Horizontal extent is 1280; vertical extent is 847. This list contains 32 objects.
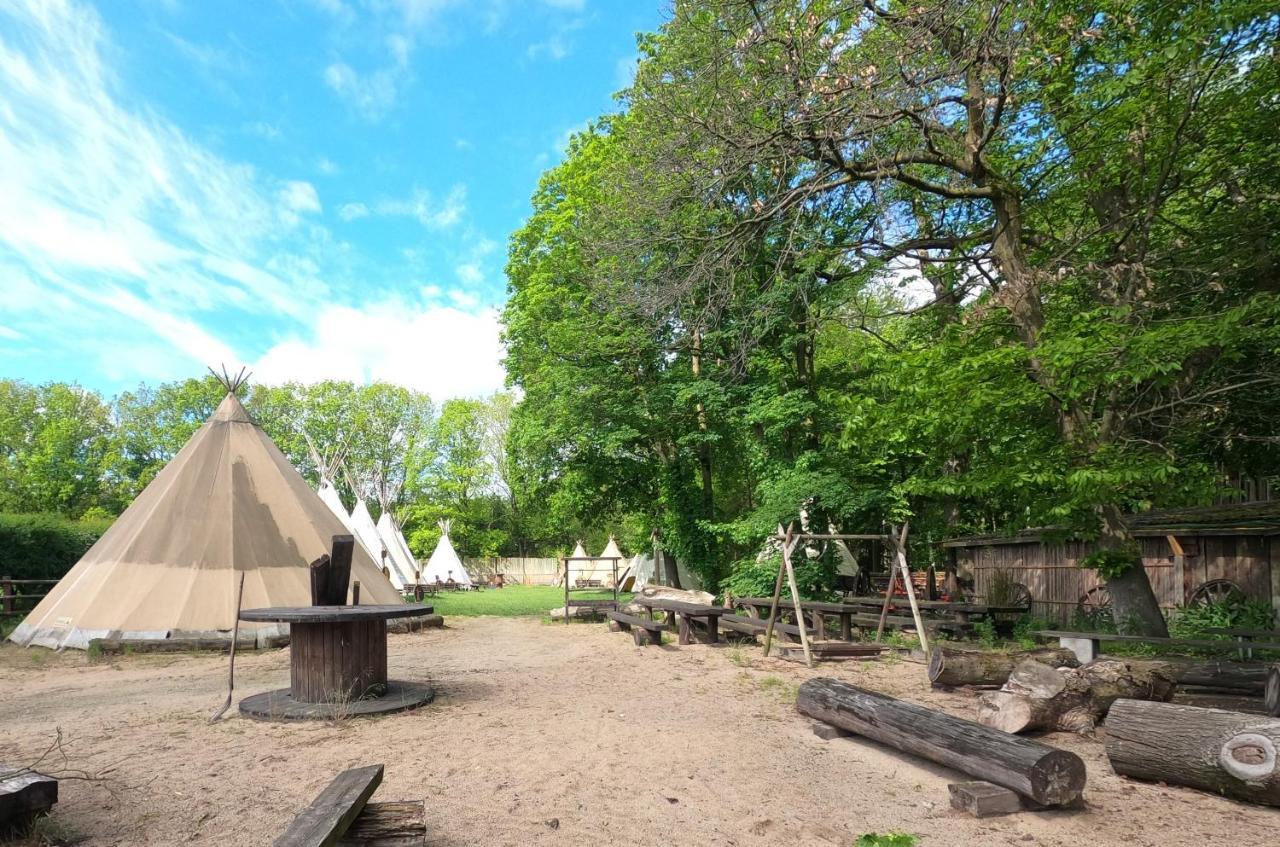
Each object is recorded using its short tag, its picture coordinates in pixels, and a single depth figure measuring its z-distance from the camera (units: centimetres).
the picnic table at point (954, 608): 1376
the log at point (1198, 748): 461
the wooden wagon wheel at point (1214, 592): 1232
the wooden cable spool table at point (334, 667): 696
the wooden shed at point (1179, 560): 1196
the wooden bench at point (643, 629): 1322
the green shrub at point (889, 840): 411
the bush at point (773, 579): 1641
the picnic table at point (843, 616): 1241
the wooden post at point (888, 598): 1170
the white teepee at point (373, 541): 2448
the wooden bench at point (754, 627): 1208
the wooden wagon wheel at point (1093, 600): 1459
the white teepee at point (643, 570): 2654
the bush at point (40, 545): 1584
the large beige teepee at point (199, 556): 1184
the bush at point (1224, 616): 1142
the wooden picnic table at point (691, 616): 1275
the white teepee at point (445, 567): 3328
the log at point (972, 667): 823
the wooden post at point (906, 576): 1034
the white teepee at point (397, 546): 2575
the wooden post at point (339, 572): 795
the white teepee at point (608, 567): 3728
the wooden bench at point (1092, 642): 816
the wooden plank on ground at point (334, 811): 332
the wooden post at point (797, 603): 1036
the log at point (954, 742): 459
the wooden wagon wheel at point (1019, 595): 1638
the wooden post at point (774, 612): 1104
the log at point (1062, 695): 648
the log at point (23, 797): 391
